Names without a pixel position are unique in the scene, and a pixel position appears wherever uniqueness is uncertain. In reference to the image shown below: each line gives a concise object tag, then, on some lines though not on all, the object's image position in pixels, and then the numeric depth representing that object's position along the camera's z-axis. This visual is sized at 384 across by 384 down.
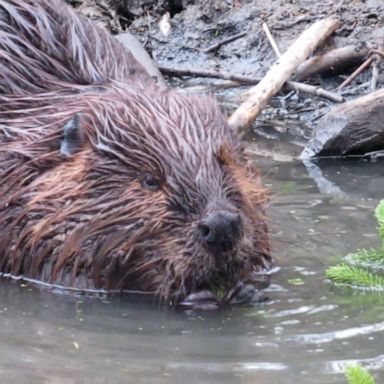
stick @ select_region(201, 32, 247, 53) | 19.70
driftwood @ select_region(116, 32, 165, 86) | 18.02
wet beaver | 9.85
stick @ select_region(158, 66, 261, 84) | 17.66
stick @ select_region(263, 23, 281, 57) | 18.20
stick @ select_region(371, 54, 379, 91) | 17.08
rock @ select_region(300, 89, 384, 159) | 14.71
